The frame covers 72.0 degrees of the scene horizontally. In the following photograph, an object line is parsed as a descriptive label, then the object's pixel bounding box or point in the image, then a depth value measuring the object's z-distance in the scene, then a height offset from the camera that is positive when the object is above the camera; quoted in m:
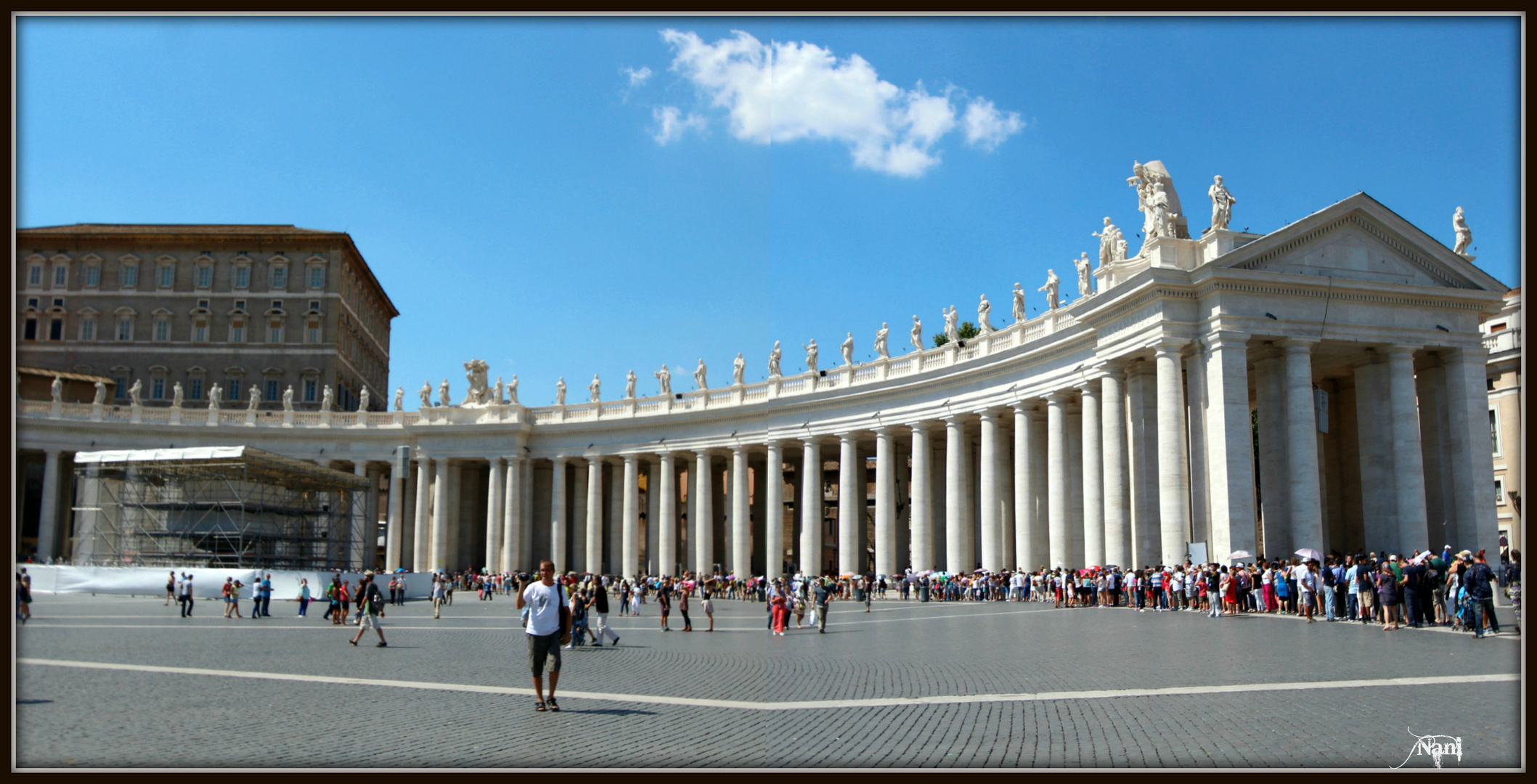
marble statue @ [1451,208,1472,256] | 42.91 +11.73
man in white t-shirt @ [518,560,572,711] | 13.78 -1.30
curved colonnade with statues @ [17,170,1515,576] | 39.22 +4.82
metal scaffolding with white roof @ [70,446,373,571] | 57.91 +1.18
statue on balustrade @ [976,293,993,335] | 53.84 +10.76
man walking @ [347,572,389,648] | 25.09 -1.81
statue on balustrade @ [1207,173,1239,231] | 39.53 +11.92
